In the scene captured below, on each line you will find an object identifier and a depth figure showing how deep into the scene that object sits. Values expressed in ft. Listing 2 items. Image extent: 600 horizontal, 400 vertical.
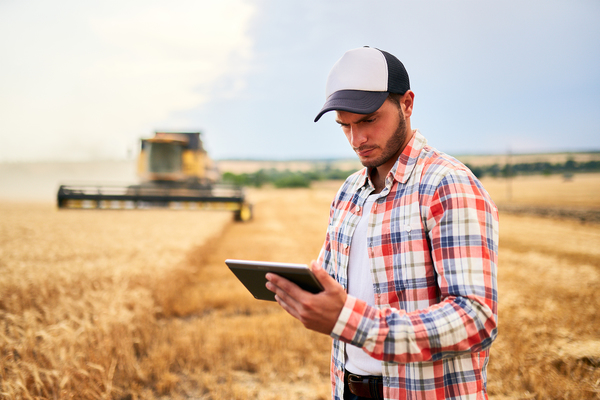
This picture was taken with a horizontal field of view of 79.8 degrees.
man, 3.27
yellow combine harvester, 46.62
